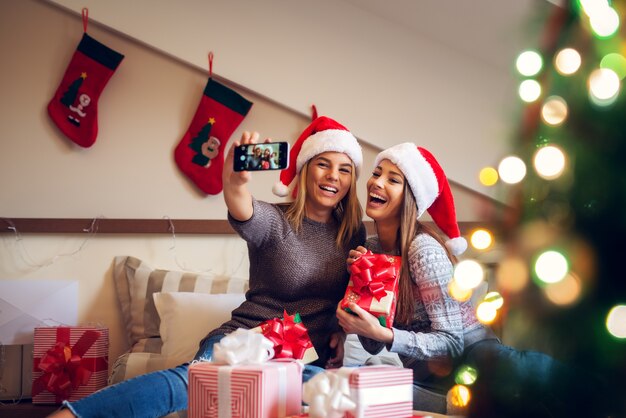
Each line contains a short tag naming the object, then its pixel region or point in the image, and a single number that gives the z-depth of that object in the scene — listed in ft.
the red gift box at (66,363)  7.24
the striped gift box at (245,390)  3.80
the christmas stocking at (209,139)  8.51
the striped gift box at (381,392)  3.65
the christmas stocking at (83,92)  8.35
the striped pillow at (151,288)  7.72
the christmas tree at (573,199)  2.53
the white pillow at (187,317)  6.92
